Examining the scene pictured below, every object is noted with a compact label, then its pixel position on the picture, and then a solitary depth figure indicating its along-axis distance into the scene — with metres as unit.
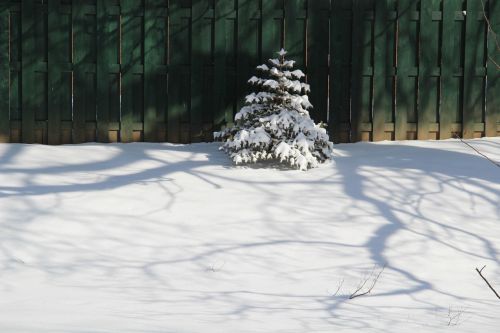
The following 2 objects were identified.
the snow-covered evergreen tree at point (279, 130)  16.41
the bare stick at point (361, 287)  11.26
